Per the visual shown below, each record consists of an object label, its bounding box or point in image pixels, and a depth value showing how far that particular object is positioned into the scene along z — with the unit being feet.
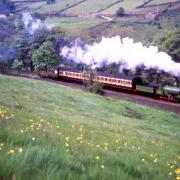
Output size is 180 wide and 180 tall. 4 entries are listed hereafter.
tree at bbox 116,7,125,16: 484.74
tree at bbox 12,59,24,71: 259.39
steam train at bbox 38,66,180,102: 166.81
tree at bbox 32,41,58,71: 248.73
